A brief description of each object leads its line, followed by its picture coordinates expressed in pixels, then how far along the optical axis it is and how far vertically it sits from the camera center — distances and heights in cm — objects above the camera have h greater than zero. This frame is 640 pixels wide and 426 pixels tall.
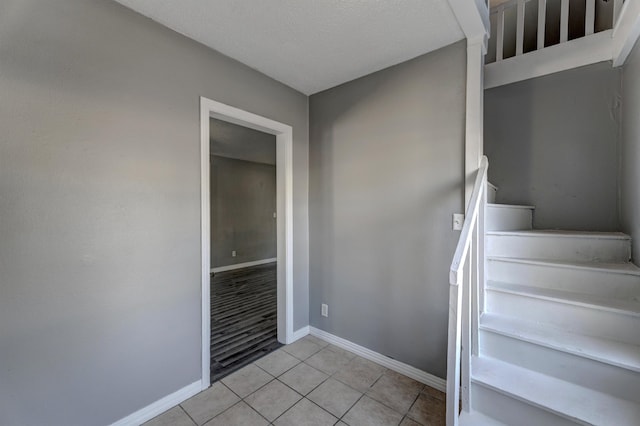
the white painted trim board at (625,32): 151 +117
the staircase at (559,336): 113 -64
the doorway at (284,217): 250 -5
